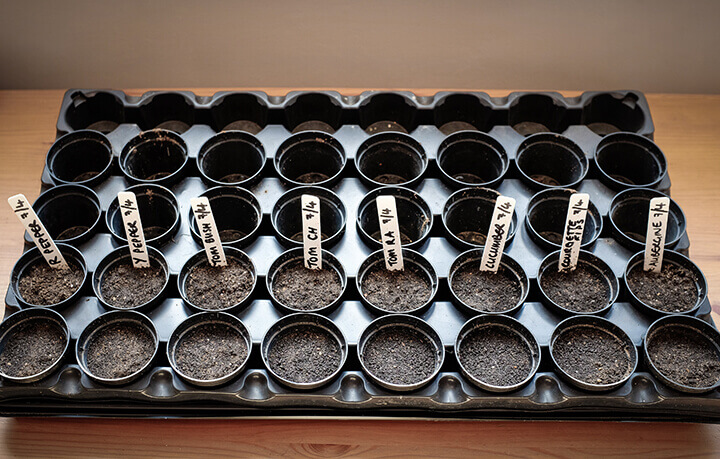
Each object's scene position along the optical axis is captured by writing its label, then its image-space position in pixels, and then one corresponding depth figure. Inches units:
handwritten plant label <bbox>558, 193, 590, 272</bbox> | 46.1
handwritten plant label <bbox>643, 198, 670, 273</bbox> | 46.9
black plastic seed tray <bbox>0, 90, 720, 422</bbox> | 43.0
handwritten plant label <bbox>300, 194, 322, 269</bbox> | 45.5
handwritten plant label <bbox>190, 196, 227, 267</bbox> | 45.5
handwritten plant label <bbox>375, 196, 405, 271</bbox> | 45.5
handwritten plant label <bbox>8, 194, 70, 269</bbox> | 45.5
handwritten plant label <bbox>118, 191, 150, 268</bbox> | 45.8
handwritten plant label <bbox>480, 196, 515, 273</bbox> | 45.2
